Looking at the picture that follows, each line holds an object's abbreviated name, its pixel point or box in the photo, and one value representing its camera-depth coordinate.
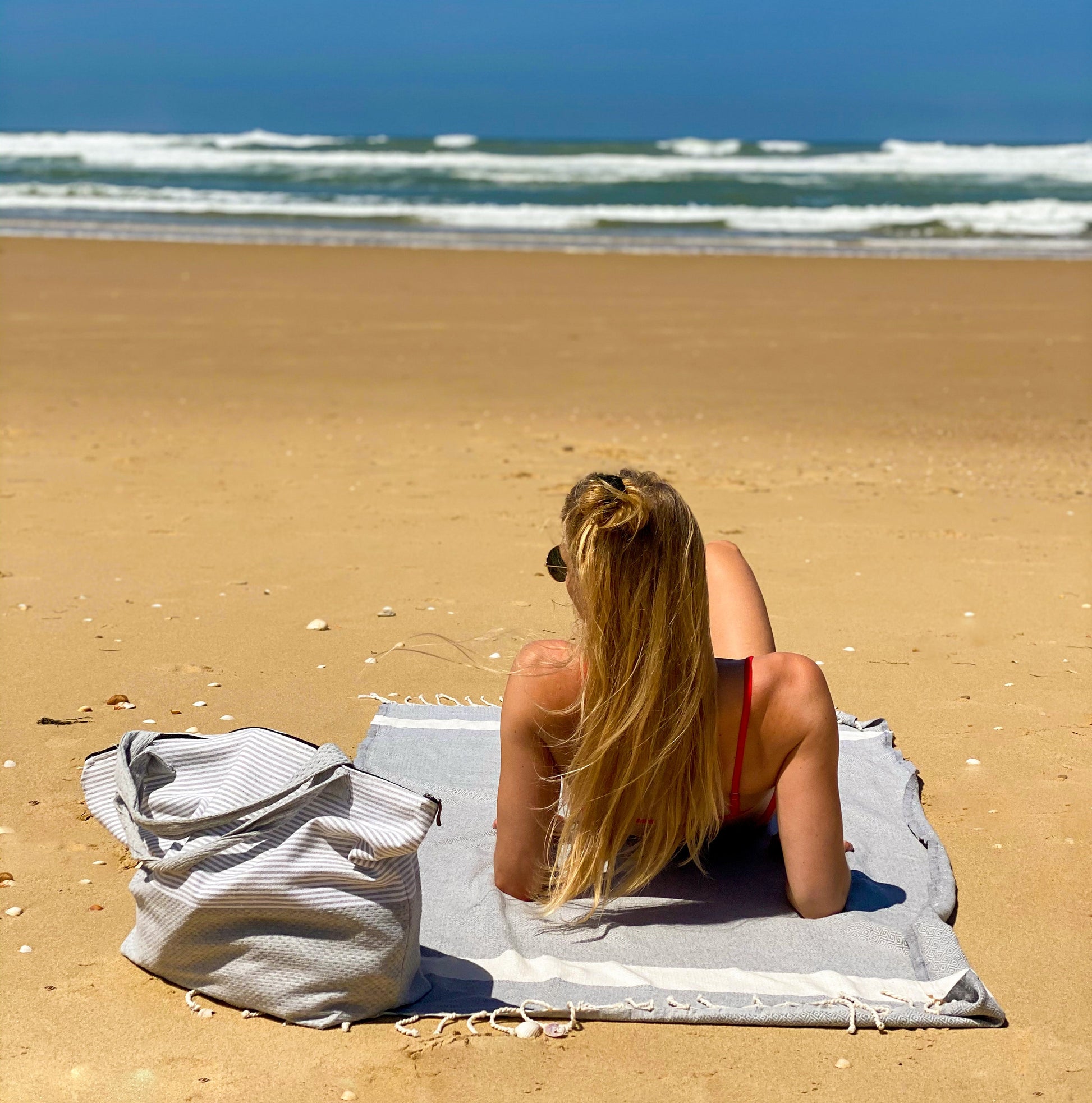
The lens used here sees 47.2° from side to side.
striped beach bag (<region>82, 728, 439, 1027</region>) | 2.32
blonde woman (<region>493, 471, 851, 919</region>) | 2.55
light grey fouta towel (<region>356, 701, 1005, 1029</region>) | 2.49
